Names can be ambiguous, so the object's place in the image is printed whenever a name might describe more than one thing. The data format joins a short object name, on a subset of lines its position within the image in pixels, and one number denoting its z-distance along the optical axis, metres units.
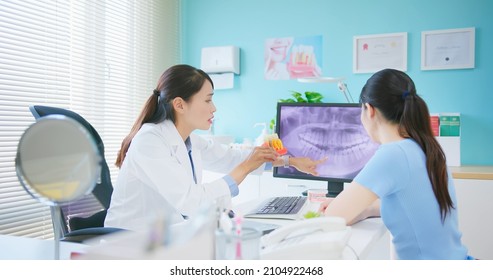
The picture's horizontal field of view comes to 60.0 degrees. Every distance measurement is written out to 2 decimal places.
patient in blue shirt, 1.25
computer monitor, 1.90
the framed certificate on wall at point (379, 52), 3.17
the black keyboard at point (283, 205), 1.66
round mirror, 0.67
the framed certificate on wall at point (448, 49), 3.00
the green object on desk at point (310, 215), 1.29
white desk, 1.12
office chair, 1.45
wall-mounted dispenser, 3.54
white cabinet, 2.48
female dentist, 1.55
